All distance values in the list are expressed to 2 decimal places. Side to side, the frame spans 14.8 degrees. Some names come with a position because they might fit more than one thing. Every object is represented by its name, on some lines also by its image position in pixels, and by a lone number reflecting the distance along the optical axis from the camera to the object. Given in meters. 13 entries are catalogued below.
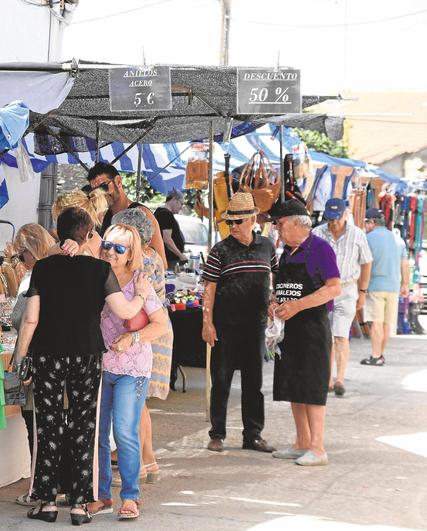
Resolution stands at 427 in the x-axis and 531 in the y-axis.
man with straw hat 12.54
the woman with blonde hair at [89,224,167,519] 9.27
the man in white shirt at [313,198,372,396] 17.00
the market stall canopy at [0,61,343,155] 13.26
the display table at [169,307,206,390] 16.51
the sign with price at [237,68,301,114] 12.85
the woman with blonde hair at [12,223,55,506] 9.72
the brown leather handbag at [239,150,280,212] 17.38
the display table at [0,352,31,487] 10.32
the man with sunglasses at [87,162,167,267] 12.28
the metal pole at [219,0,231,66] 30.22
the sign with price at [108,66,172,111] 12.50
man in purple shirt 11.75
